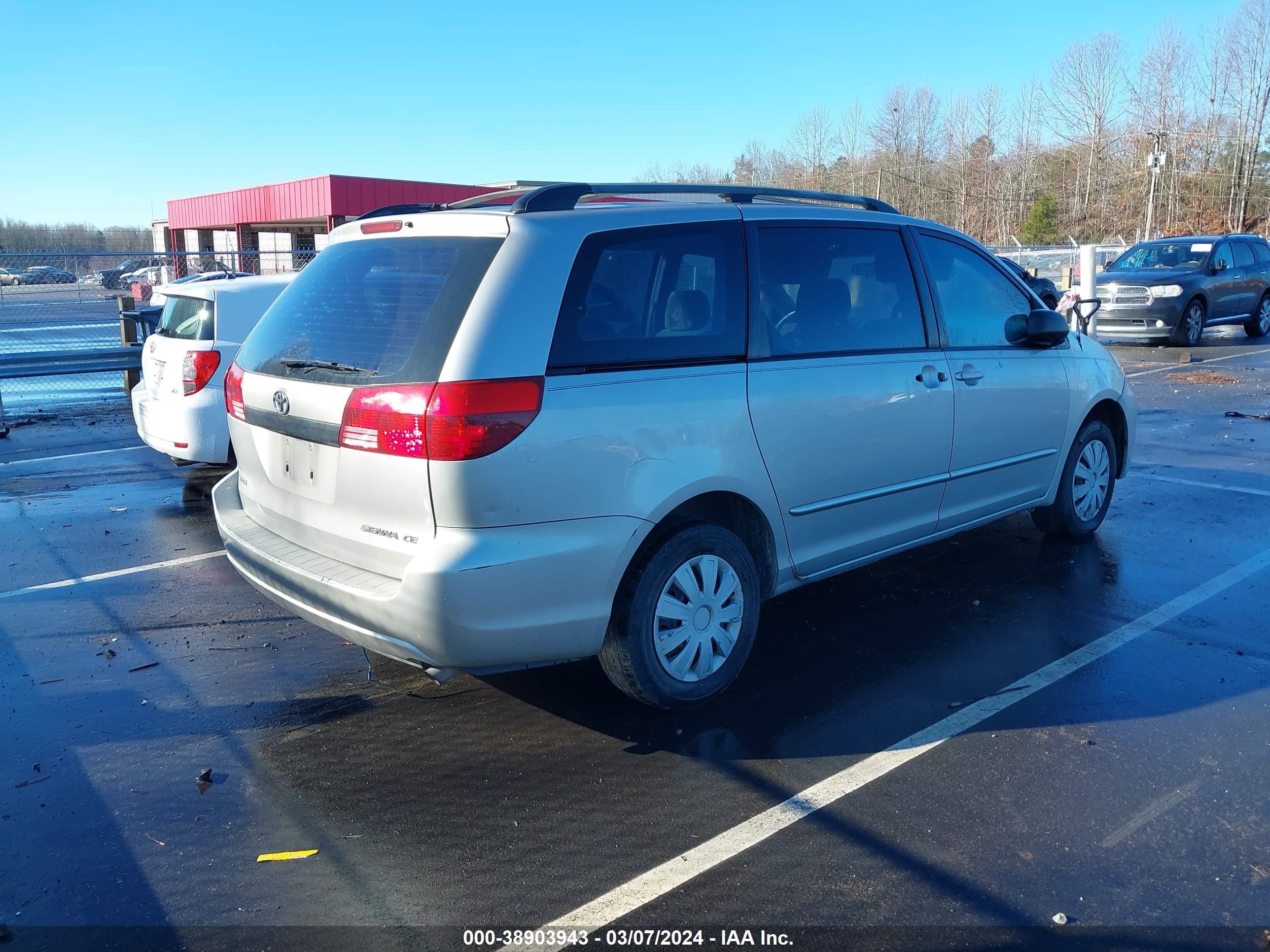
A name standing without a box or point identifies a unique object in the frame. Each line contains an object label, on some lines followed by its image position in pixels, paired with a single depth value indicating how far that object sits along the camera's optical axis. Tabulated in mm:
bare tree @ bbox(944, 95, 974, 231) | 52000
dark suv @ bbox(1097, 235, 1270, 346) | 17453
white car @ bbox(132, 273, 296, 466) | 7445
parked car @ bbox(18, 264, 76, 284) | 15203
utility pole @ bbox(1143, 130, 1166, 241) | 35938
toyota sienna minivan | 3359
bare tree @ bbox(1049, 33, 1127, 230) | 51812
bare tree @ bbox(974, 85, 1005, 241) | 52625
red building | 40875
